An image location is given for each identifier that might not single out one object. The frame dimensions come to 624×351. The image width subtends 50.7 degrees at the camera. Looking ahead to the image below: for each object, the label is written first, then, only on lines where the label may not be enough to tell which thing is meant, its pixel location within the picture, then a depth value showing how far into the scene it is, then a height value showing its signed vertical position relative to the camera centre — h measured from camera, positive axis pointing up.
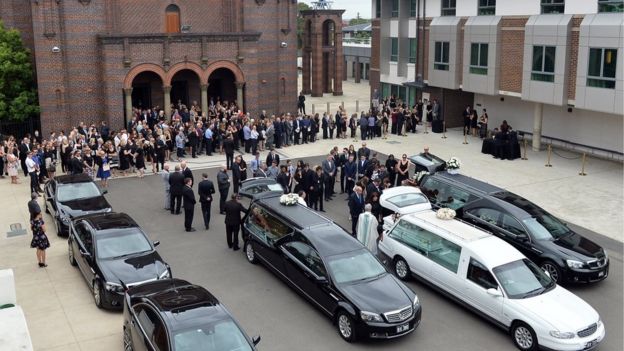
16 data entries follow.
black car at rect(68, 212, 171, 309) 13.55 -4.35
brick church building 31.38 +0.15
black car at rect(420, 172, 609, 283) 15.03 -4.24
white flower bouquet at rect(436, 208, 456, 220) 15.33 -3.68
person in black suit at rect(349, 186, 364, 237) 17.87 -4.03
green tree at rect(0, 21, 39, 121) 31.66 -1.14
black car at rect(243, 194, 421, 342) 12.21 -4.42
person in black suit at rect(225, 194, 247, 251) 17.09 -4.16
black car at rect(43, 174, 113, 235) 18.42 -4.12
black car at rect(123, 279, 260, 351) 9.93 -4.14
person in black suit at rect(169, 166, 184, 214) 20.22 -4.06
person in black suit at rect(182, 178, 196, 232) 18.62 -4.18
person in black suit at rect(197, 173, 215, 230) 18.97 -4.01
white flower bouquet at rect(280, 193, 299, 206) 15.92 -3.48
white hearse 12.02 -4.60
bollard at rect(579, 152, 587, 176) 26.03 -4.60
